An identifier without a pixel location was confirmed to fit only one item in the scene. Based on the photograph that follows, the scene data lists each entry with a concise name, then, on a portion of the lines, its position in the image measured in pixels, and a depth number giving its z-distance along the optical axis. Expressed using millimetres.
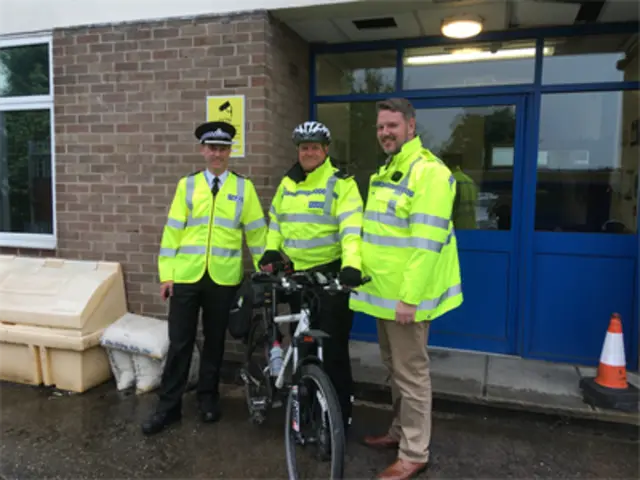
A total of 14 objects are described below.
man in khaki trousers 2857
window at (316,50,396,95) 4984
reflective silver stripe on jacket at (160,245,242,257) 3766
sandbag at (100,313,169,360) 4270
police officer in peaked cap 3760
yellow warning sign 4492
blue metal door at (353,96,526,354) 4688
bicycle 2754
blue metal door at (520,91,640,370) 4453
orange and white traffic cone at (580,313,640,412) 3770
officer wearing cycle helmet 3361
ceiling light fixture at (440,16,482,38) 4293
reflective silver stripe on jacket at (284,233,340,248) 3430
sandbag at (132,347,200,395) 4402
